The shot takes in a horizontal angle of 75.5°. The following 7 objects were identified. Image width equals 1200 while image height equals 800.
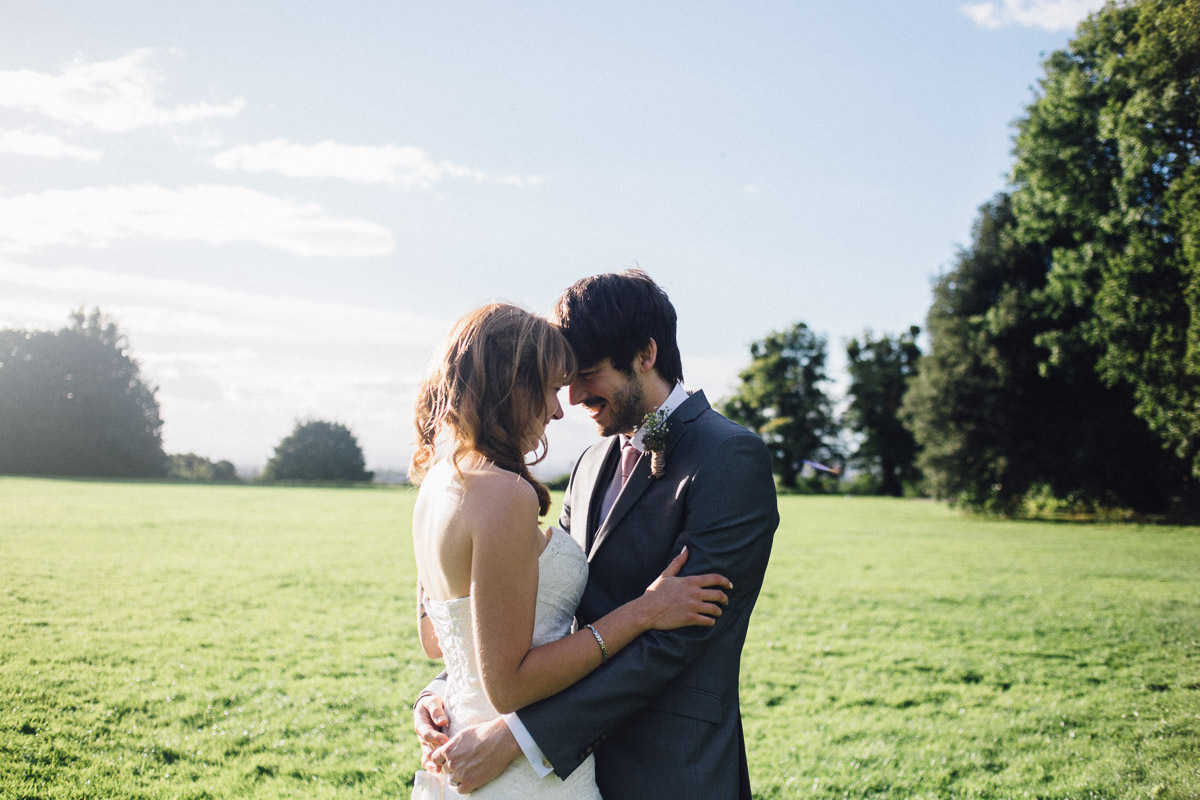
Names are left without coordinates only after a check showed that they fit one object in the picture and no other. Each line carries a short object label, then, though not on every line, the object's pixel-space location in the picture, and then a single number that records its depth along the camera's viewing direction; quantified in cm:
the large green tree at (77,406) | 6519
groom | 238
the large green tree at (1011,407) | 3012
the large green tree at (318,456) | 7362
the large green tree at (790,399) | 7125
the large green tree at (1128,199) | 2123
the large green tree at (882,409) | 6431
